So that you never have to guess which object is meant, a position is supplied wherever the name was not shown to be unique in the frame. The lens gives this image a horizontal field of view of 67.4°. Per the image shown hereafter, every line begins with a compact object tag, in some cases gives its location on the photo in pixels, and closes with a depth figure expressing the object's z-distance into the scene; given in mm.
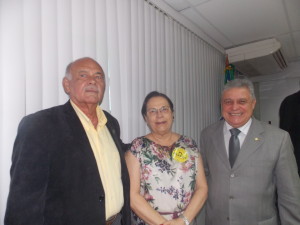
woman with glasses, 1515
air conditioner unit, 3441
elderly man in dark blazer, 997
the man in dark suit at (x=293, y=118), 2234
